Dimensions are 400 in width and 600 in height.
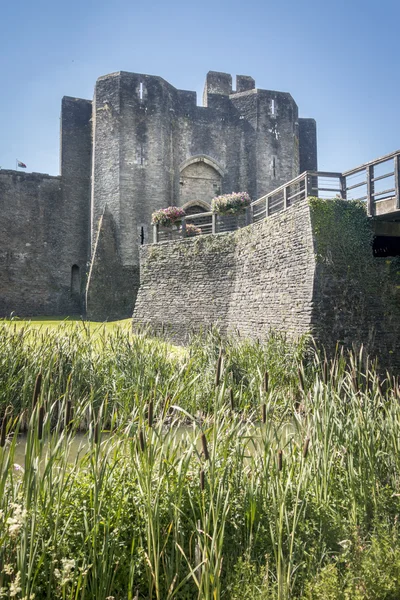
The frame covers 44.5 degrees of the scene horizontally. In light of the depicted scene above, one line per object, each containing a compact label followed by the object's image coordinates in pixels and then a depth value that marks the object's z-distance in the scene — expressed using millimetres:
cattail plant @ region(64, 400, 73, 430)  2591
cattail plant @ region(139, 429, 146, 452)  2615
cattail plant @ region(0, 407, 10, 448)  2413
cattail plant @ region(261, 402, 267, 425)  3168
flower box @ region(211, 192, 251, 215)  16781
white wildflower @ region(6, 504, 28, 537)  2409
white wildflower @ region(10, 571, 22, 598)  2277
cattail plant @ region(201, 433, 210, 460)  2500
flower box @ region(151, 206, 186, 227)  17969
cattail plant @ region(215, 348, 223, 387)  3153
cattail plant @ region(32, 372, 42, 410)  2570
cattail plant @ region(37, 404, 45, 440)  2688
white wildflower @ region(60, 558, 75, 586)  2541
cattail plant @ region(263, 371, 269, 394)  3545
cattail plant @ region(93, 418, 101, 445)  2820
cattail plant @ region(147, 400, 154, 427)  2693
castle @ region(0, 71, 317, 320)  22797
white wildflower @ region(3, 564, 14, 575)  2512
